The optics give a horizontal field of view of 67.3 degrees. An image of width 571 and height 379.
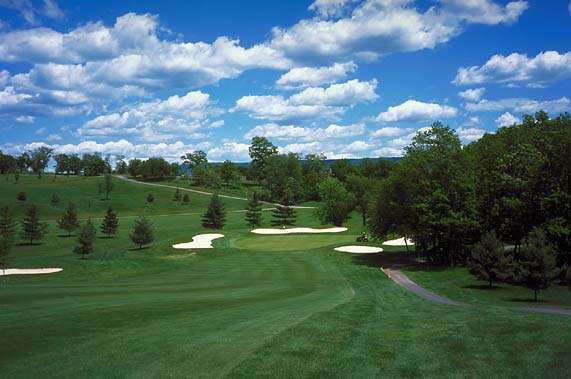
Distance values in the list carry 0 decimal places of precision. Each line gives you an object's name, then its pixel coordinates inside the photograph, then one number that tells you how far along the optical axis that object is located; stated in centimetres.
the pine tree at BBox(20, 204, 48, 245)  5488
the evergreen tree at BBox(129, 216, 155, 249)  4900
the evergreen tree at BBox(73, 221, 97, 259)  4022
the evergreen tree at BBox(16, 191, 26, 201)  10025
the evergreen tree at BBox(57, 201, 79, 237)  6109
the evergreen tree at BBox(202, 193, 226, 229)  7394
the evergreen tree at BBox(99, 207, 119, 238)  6284
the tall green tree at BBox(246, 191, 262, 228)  7525
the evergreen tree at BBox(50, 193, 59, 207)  9538
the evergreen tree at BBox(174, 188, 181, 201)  11662
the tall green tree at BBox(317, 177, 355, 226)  7875
